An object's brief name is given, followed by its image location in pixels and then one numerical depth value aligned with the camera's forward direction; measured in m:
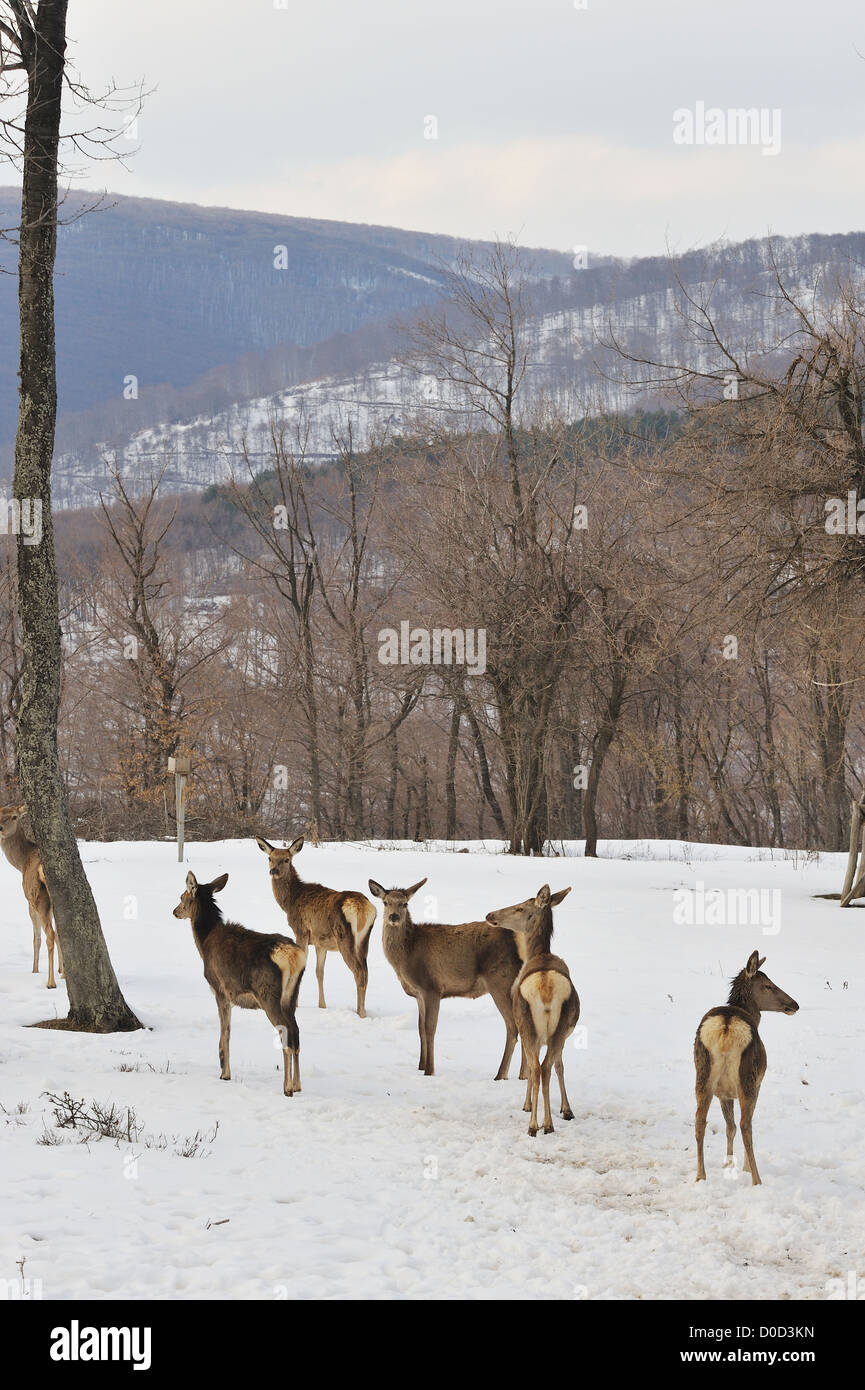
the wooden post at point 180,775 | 20.78
